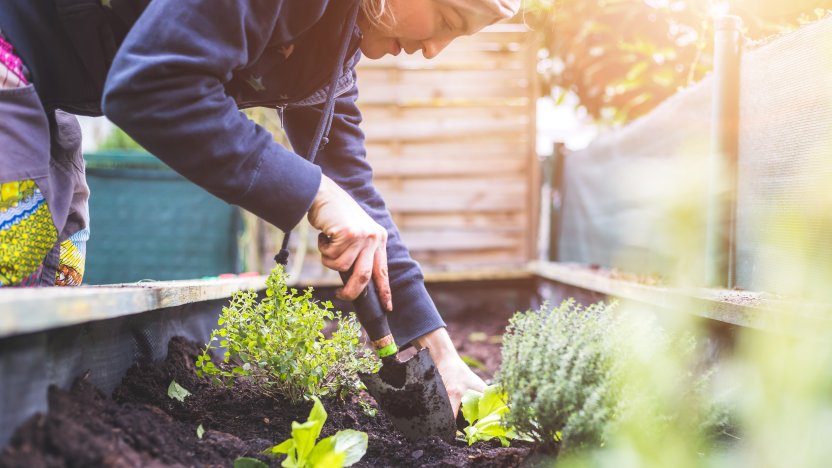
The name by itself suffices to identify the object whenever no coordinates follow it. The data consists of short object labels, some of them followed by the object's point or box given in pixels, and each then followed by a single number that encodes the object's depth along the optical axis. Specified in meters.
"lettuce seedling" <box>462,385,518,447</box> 1.43
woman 1.02
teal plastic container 3.96
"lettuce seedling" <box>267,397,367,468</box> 1.13
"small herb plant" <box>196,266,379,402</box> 1.46
